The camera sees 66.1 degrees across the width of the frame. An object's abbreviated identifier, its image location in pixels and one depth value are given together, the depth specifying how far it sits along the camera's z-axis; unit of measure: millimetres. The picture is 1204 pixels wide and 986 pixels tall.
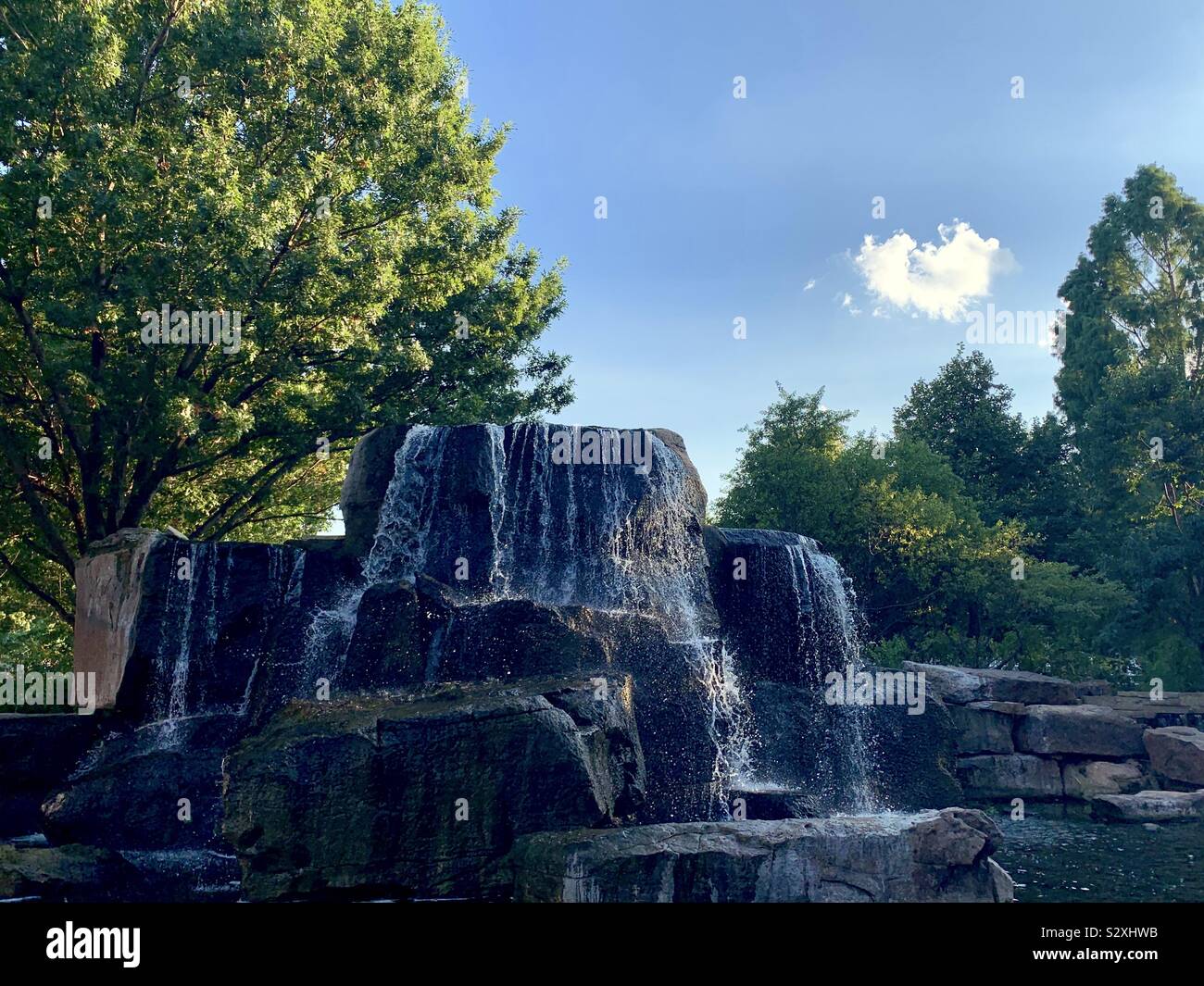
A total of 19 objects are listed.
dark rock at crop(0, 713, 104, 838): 16656
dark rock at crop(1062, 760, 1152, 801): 22484
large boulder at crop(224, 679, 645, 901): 10688
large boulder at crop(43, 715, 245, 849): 14680
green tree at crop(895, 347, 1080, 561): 42875
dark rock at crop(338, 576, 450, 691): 14438
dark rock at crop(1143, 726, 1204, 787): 22062
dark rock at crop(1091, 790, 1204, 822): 18875
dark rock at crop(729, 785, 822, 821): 13492
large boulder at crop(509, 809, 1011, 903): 9672
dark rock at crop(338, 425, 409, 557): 19641
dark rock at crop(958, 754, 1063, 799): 22797
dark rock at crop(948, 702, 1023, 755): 23484
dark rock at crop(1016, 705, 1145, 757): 23172
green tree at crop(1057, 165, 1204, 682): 33594
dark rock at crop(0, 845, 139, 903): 11500
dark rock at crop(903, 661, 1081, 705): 24438
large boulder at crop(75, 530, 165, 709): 17359
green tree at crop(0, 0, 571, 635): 19516
